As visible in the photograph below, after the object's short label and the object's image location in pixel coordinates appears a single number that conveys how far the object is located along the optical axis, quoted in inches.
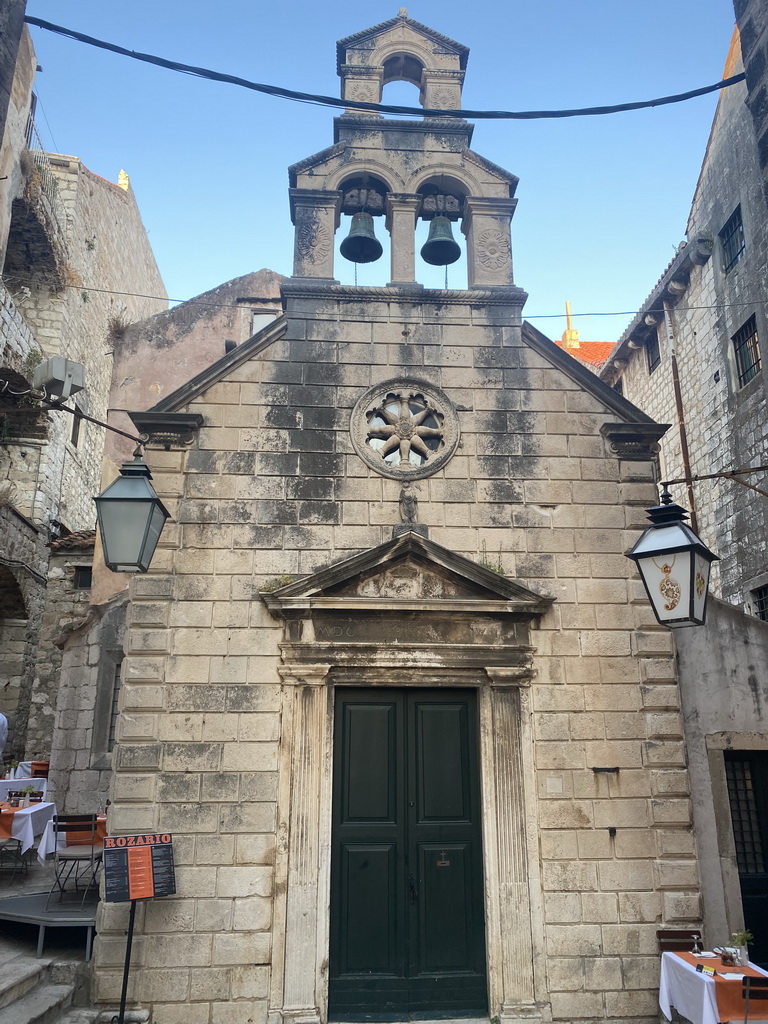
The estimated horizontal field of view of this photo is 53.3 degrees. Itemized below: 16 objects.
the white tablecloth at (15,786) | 460.7
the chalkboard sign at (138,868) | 243.6
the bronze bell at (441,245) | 346.9
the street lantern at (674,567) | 232.5
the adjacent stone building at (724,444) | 295.9
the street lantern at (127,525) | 251.9
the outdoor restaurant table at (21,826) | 361.1
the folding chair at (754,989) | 224.8
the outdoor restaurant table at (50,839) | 355.9
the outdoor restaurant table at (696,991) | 226.7
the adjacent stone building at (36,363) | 619.8
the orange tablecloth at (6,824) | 362.6
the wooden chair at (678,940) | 266.8
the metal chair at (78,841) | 306.0
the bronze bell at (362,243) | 346.6
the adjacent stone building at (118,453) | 437.1
